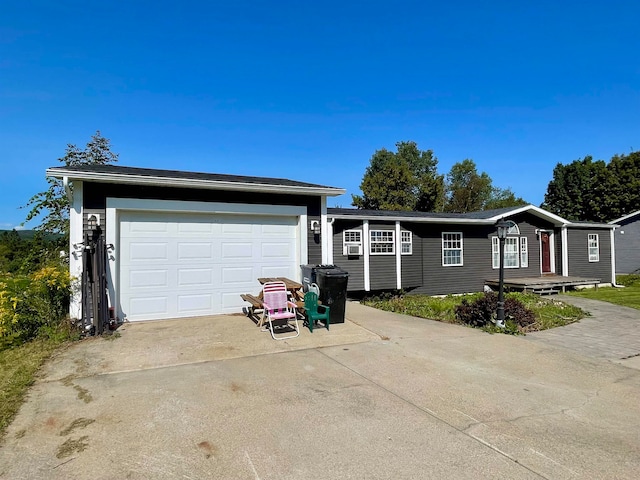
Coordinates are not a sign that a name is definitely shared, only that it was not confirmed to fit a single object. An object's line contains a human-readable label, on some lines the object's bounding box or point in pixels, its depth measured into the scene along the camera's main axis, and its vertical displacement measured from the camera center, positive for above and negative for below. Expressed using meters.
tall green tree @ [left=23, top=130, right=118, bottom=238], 12.16 +1.89
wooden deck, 13.73 -1.42
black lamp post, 7.22 -0.51
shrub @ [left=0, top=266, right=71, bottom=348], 6.08 -0.92
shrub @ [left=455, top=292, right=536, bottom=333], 7.51 -1.40
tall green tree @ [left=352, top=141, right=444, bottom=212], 32.05 +5.22
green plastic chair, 6.59 -1.13
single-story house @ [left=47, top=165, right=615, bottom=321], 7.20 +0.34
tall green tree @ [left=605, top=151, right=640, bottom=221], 31.09 +5.27
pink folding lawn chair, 6.39 -0.98
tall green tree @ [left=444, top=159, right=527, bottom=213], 40.38 +6.64
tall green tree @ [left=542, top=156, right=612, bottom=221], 32.72 +5.39
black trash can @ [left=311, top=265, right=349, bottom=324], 7.13 -0.83
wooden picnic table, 7.12 -0.98
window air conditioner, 11.59 +0.00
